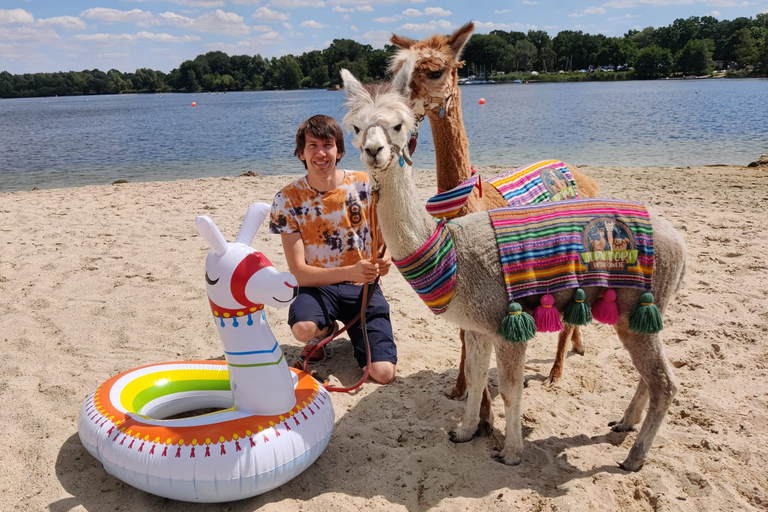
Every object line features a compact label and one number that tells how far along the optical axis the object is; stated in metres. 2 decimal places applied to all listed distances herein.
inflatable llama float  2.37
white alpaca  2.23
